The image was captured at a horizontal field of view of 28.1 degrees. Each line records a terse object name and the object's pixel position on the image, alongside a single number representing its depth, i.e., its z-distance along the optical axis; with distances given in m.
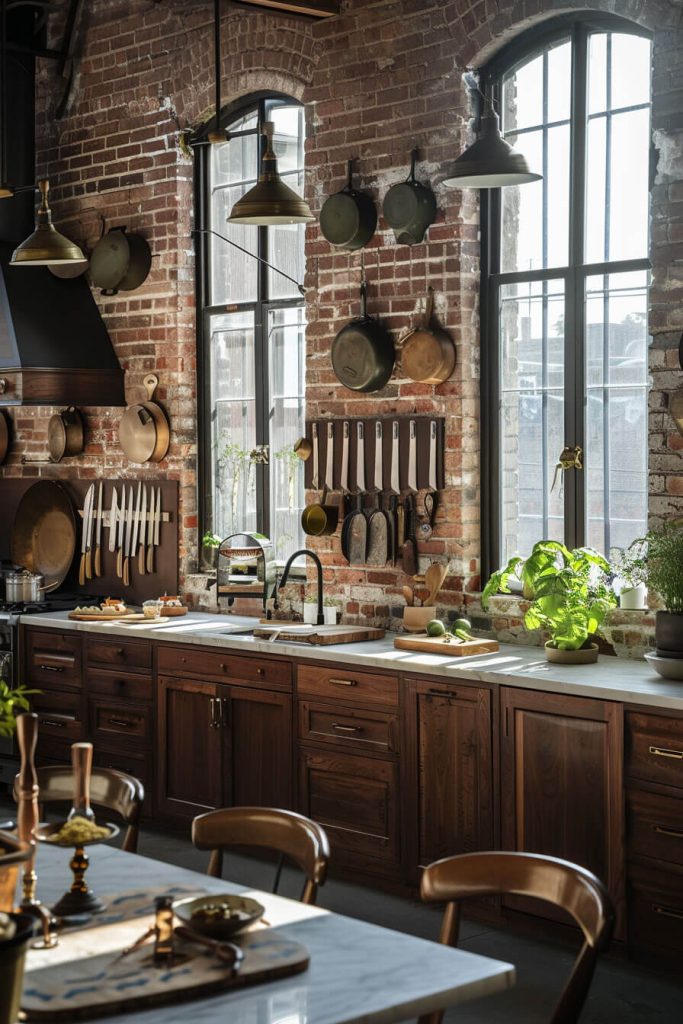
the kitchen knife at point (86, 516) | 7.45
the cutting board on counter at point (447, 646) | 5.32
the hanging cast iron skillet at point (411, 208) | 5.77
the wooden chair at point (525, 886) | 2.59
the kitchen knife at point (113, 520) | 7.36
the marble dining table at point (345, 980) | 2.18
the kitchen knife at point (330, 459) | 6.24
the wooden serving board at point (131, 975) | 2.19
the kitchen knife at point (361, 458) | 6.12
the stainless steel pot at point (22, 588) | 7.17
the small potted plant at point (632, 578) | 5.04
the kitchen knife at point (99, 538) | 7.41
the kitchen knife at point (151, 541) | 7.19
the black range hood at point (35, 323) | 7.09
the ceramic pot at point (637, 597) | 5.15
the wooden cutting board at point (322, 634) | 5.71
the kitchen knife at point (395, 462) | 5.96
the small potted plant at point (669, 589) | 4.71
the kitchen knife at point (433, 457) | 5.84
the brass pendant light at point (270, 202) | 5.06
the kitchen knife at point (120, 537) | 7.32
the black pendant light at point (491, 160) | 4.67
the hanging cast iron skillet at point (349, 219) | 6.01
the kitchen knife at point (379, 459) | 6.04
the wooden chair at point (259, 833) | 3.06
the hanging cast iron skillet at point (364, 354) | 5.96
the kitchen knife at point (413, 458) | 5.90
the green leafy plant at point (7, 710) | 2.79
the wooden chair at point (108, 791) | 3.43
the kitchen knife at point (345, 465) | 6.17
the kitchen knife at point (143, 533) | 7.21
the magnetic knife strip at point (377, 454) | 5.86
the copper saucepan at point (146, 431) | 7.11
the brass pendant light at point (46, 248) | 5.62
